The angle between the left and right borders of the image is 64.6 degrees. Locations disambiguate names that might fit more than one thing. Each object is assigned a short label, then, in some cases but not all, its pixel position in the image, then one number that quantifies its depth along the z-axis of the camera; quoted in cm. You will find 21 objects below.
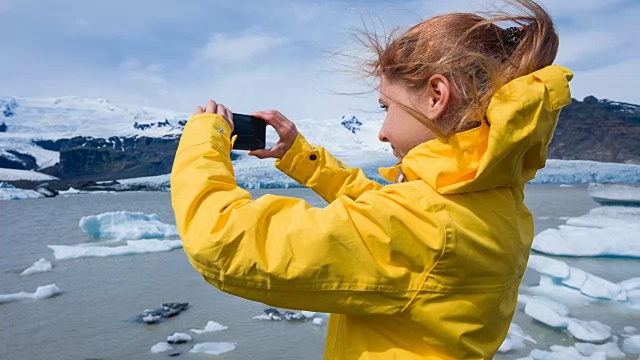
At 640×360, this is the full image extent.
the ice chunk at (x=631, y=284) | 519
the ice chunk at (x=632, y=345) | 357
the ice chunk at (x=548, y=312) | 408
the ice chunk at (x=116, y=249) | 859
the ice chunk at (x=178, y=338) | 388
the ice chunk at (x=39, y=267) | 718
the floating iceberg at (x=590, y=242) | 756
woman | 76
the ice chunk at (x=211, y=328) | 418
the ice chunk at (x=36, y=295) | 544
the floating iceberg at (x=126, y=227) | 1080
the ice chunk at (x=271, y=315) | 443
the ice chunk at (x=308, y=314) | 444
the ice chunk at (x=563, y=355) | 343
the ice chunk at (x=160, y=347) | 370
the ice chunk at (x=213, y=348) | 366
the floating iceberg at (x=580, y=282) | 501
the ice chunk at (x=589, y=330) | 379
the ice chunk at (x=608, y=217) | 1118
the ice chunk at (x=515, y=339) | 360
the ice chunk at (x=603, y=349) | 352
